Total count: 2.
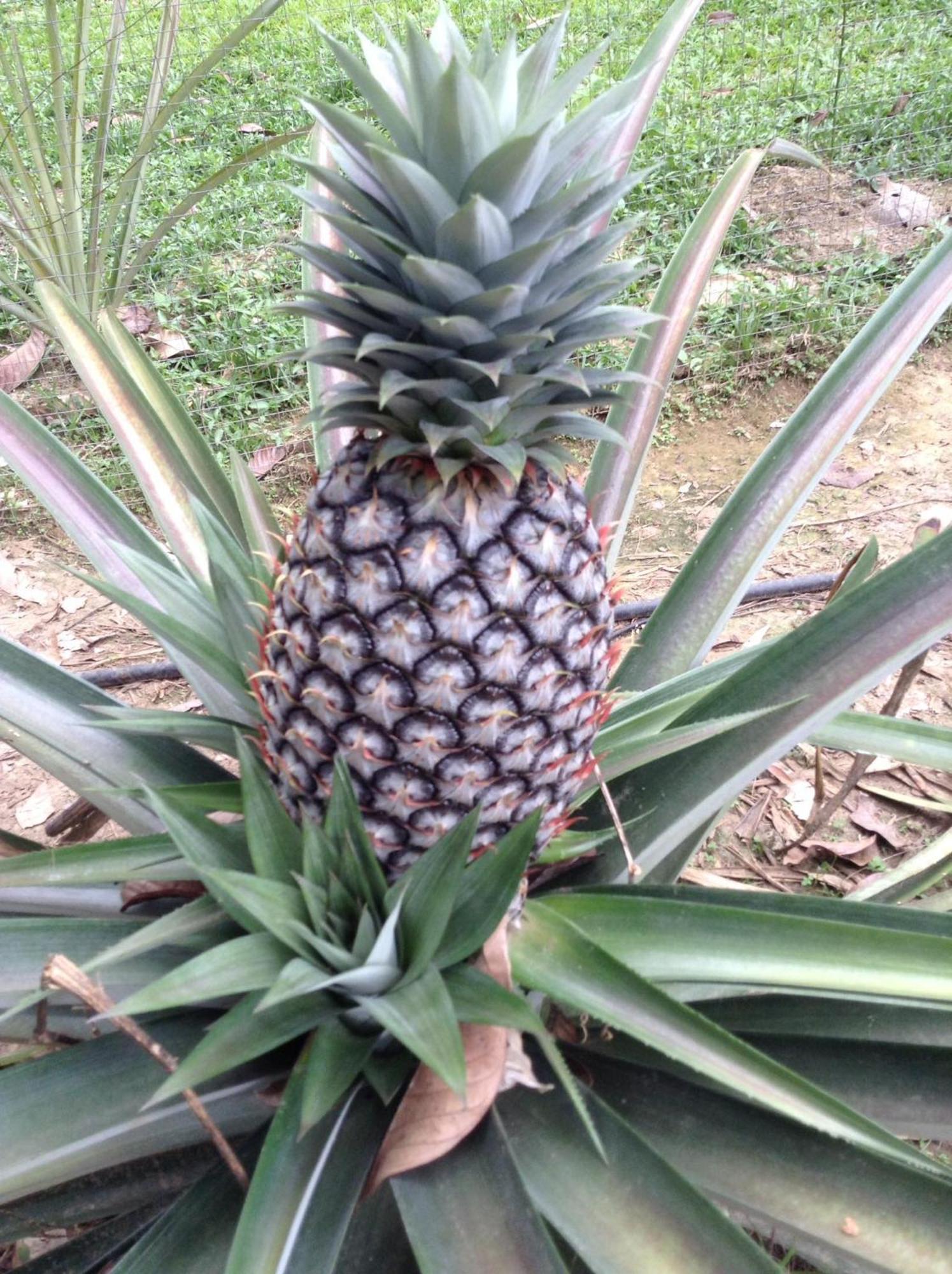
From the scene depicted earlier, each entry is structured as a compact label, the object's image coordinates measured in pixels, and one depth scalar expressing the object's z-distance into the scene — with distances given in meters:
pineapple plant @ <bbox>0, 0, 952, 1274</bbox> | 0.85
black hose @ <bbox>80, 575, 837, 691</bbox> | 2.13
